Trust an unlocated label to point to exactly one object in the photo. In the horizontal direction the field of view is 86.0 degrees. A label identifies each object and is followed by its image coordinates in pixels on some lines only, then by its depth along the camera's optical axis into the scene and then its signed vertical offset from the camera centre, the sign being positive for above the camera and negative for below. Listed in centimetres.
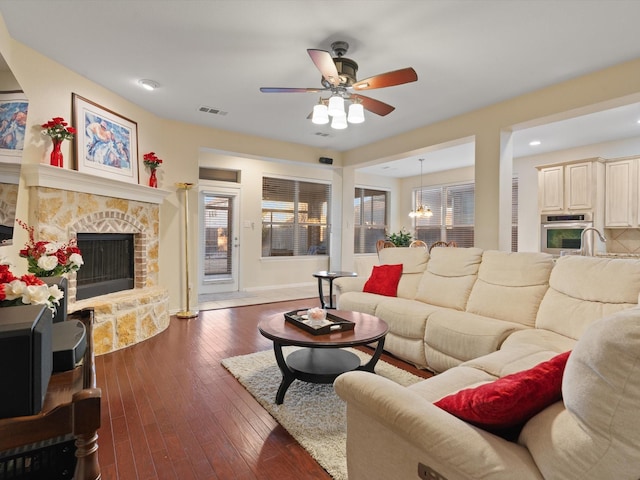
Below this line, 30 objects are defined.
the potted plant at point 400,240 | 679 -8
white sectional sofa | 82 -59
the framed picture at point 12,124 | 248 +85
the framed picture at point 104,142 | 349 +106
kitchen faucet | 491 -22
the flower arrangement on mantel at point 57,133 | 309 +95
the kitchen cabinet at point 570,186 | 527 +80
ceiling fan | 251 +124
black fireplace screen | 366 -32
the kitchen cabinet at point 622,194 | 501 +62
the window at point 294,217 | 737 +43
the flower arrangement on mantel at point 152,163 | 439 +95
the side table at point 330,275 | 501 -59
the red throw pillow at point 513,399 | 107 -52
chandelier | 757 +52
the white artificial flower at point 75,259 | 201 -13
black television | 88 -34
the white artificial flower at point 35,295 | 126 -22
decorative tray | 245 -66
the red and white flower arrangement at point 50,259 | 188 -13
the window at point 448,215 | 816 +51
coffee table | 230 -75
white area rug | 189 -117
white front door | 673 -7
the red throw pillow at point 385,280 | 386 -51
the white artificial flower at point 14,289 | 124 -19
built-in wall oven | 542 +9
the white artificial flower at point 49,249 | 192 -7
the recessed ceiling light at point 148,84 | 358 +162
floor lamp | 480 -24
